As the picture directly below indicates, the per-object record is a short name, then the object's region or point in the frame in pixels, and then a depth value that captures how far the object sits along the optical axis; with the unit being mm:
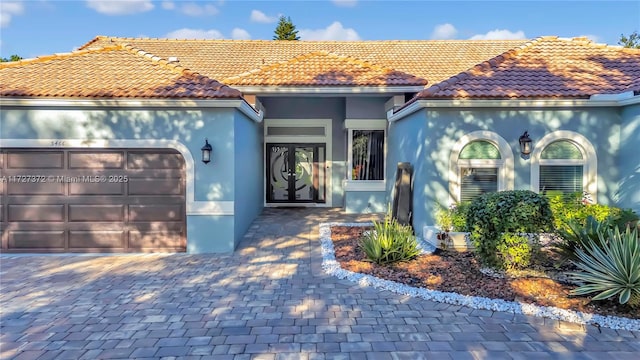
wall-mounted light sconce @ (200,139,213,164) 8289
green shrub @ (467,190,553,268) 6078
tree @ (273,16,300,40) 37281
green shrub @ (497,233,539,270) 6191
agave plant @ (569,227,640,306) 4977
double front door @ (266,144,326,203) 14984
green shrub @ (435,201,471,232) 8156
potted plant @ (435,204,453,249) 8242
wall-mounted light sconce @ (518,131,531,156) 8484
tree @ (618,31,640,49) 34412
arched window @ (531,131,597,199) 8672
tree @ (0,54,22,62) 28928
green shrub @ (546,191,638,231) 7614
